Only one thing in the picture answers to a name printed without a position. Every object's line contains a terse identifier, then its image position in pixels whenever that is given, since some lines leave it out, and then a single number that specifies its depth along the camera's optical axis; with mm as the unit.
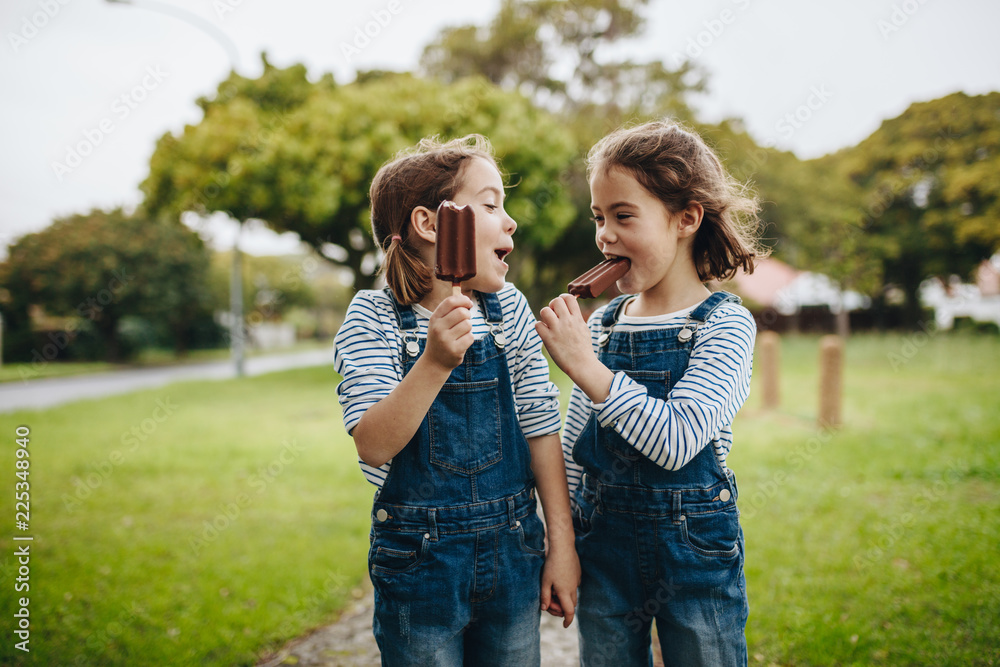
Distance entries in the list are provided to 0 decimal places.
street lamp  11466
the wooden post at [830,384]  7152
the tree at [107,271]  20812
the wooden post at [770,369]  8594
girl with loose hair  1476
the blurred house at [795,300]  23906
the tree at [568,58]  16625
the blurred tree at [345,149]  10766
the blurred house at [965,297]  22688
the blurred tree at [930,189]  18578
